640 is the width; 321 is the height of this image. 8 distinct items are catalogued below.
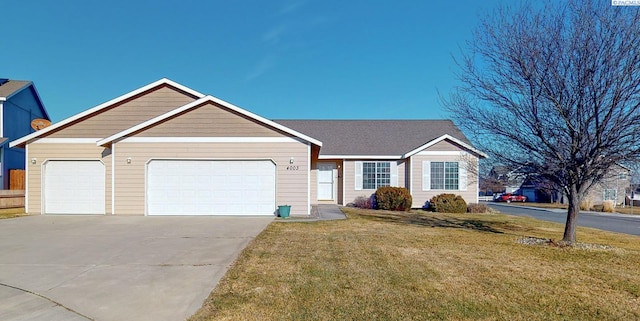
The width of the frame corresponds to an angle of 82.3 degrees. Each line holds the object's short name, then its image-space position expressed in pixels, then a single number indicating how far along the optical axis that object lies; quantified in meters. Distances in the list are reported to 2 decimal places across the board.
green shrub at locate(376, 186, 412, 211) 18.88
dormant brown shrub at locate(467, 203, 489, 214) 19.32
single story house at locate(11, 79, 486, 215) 14.50
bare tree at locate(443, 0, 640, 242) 8.33
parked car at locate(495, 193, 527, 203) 41.66
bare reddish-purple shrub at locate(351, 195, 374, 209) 19.80
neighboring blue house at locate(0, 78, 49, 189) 21.38
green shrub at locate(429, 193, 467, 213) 19.03
